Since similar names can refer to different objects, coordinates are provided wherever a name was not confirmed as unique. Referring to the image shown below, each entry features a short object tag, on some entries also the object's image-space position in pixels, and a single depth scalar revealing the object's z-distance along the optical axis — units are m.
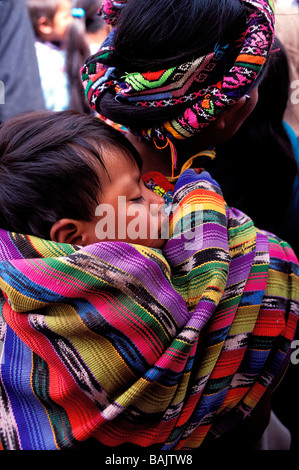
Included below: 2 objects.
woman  0.94
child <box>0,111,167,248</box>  1.06
